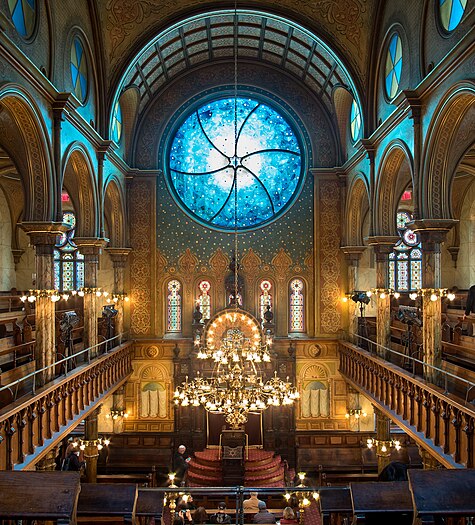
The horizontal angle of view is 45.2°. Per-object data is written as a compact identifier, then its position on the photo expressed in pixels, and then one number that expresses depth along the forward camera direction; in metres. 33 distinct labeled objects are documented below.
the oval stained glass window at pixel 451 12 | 12.91
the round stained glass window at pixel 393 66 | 17.45
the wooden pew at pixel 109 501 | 6.91
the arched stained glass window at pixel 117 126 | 23.12
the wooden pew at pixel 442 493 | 6.37
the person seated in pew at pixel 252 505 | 16.25
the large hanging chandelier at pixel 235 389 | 13.66
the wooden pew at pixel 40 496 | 6.27
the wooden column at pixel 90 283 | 19.19
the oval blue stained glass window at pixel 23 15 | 12.92
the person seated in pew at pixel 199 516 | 14.77
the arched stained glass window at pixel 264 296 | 26.08
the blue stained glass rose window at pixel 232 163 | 26.45
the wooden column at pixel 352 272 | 24.50
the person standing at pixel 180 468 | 19.42
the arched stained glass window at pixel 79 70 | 17.50
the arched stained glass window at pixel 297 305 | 26.14
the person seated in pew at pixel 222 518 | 13.84
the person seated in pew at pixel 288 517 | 15.37
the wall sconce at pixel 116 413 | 24.38
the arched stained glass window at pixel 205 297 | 26.09
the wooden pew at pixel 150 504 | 7.31
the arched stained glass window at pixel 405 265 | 27.53
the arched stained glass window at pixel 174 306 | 26.09
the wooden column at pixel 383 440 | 19.70
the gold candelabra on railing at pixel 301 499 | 14.65
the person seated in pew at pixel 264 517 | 14.26
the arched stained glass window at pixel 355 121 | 22.77
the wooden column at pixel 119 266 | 24.52
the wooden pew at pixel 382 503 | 6.88
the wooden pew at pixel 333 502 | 7.46
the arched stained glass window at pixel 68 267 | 27.84
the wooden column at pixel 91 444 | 19.66
